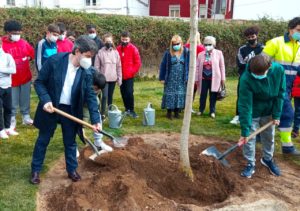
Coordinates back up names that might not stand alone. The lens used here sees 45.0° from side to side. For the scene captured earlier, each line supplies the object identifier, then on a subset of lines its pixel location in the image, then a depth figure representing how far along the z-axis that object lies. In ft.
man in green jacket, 14.83
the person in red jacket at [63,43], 23.58
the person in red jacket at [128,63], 26.03
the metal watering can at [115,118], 23.31
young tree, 14.35
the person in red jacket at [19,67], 21.29
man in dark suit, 13.83
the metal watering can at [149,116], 24.19
